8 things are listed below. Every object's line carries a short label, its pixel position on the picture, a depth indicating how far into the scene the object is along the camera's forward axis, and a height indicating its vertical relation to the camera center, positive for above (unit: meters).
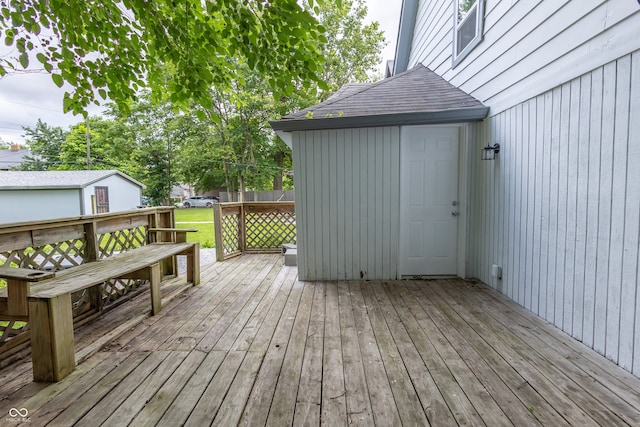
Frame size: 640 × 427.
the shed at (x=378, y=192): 3.86 +0.04
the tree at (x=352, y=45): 12.91 +6.74
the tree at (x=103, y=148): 20.03 +3.64
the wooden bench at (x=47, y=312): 1.80 -0.71
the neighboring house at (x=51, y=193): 12.38 +0.29
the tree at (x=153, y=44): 1.98 +1.17
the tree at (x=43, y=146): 24.12 +4.56
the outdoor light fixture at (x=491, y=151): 3.36 +0.49
